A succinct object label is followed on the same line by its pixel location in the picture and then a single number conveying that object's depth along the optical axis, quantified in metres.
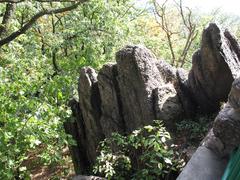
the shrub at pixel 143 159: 4.61
